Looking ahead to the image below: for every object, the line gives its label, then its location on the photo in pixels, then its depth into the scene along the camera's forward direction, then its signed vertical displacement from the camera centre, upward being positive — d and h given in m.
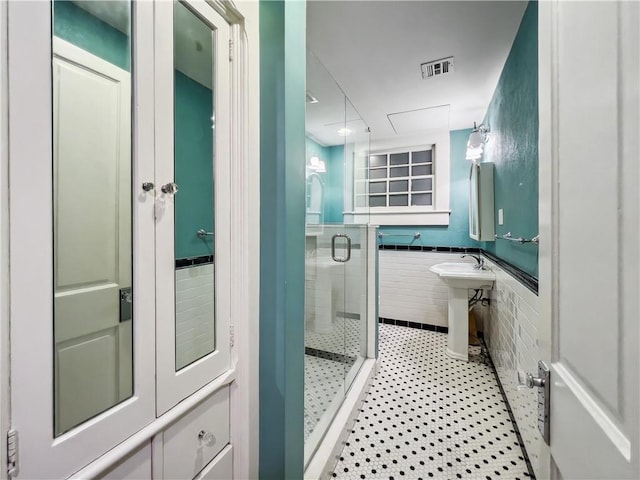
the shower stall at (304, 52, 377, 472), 1.62 -0.24
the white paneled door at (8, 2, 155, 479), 0.45 -0.01
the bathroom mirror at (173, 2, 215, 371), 0.76 +0.17
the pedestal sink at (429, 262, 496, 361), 2.52 -0.65
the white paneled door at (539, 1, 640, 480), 0.37 +0.01
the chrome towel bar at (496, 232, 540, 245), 1.32 +0.00
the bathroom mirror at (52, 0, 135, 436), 0.56 +0.08
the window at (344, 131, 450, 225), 3.34 +0.75
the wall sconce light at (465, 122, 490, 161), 2.56 +0.94
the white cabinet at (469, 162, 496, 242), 2.38 +0.34
